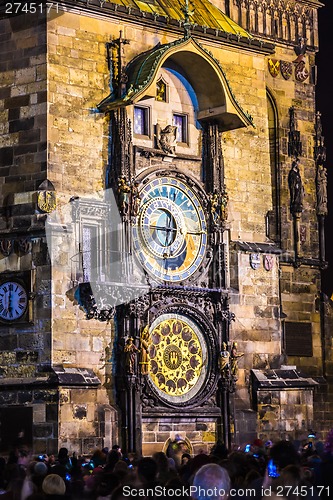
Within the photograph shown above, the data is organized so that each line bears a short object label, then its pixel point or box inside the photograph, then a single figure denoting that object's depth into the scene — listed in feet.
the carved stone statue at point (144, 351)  103.81
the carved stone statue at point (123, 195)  104.99
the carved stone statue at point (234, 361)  110.52
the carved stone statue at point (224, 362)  109.40
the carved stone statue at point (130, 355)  102.83
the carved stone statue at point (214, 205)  111.34
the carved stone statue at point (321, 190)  129.90
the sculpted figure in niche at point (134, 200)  105.70
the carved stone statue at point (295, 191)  127.54
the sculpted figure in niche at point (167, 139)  109.19
